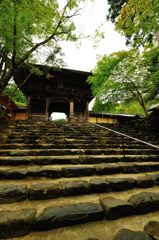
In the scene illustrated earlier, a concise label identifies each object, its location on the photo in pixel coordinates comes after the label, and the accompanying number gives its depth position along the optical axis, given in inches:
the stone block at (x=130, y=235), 52.7
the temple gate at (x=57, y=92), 608.4
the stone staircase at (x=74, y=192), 57.4
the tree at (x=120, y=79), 414.5
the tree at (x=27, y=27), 241.0
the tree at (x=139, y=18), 160.2
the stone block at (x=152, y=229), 55.6
